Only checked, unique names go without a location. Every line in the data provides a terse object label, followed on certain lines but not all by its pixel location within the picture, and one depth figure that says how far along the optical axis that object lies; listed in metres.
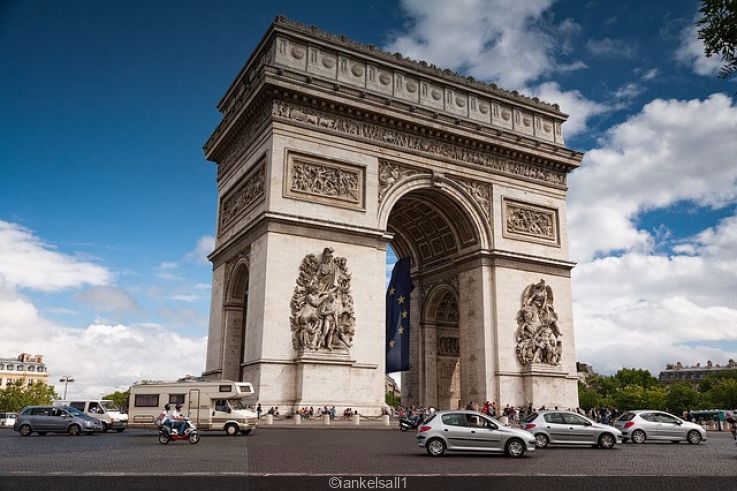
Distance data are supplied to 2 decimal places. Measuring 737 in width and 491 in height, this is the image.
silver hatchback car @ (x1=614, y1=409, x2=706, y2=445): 23.23
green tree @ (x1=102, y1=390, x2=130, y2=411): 136.00
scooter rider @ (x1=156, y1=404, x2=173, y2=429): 19.17
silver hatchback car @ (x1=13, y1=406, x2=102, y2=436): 26.36
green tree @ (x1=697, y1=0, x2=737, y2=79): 7.73
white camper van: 23.73
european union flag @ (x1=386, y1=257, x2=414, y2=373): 35.88
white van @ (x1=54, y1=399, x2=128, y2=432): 29.97
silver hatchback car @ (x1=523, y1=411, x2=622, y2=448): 19.58
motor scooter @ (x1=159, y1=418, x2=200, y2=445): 19.02
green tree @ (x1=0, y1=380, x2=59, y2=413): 82.78
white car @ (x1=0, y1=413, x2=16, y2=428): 53.67
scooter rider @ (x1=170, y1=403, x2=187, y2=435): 19.12
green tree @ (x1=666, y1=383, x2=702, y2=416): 91.62
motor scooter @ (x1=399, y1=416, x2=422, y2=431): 26.53
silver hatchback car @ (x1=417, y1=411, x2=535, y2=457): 15.69
